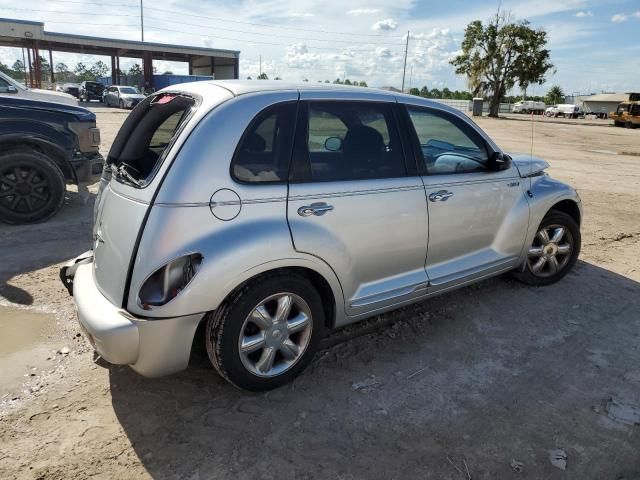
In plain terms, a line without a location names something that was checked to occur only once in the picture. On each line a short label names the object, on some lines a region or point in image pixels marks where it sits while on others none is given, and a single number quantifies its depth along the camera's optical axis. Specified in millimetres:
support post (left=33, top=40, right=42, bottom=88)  41875
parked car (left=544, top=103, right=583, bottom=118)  66250
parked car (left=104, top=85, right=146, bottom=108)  36406
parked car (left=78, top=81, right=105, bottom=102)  46344
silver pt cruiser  2576
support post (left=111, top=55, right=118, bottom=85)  52531
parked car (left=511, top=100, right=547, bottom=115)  69262
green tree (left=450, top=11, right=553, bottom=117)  48750
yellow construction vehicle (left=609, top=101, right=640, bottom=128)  43500
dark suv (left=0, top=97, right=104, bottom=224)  6270
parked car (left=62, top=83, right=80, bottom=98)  45781
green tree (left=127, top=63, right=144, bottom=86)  60156
